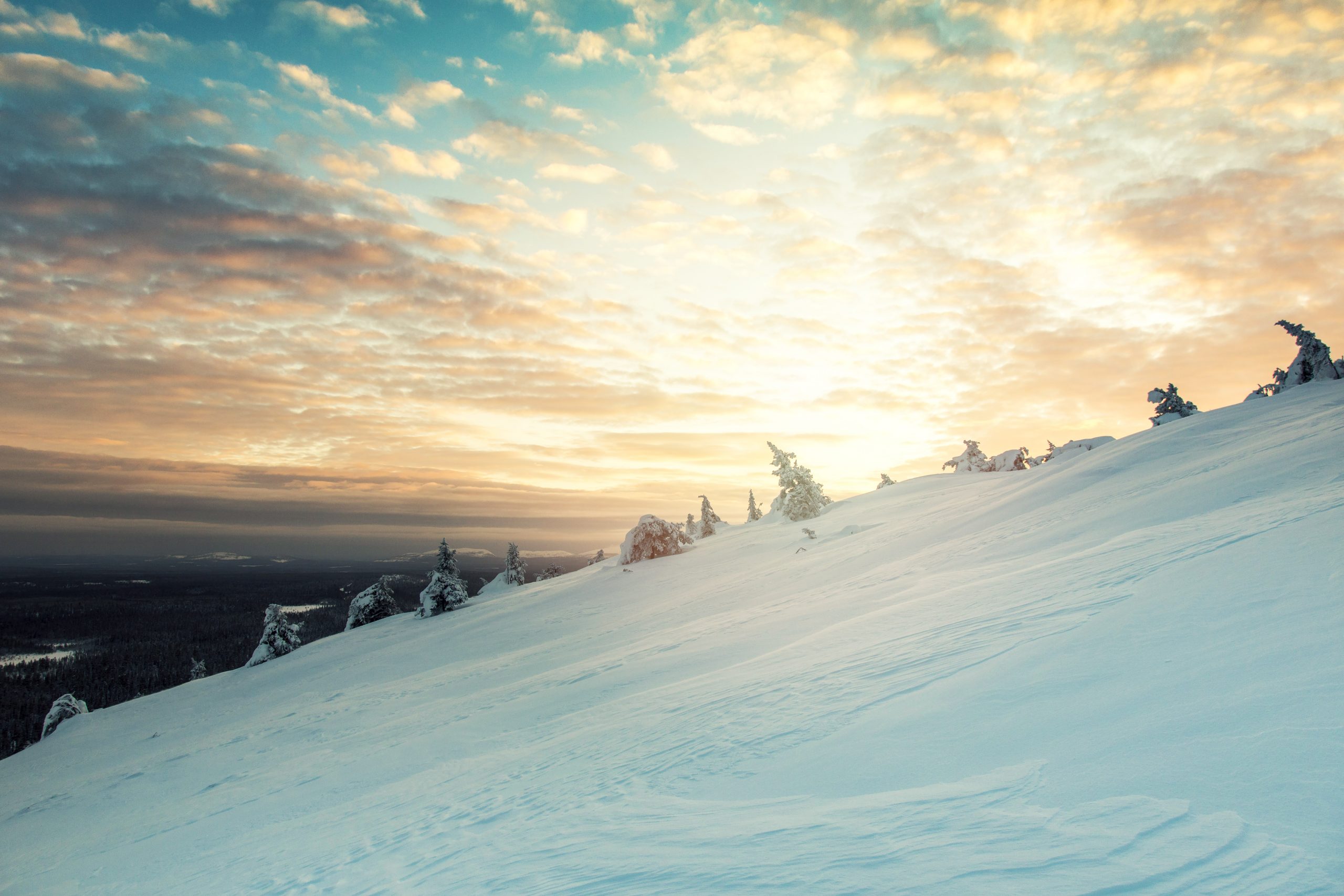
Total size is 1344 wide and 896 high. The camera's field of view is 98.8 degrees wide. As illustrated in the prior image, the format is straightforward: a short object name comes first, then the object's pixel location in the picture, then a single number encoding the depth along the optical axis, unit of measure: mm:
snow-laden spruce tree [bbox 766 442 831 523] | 32562
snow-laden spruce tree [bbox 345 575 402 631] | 33906
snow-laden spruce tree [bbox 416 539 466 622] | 30391
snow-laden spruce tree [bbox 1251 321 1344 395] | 16609
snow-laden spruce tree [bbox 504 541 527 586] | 52125
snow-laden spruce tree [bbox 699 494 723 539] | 48188
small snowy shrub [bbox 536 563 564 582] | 54528
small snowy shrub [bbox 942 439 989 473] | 33875
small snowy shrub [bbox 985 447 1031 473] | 30719
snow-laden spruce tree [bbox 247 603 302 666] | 32156
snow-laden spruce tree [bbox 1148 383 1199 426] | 21797
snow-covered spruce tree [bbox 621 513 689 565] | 30719
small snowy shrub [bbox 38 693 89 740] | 27578
